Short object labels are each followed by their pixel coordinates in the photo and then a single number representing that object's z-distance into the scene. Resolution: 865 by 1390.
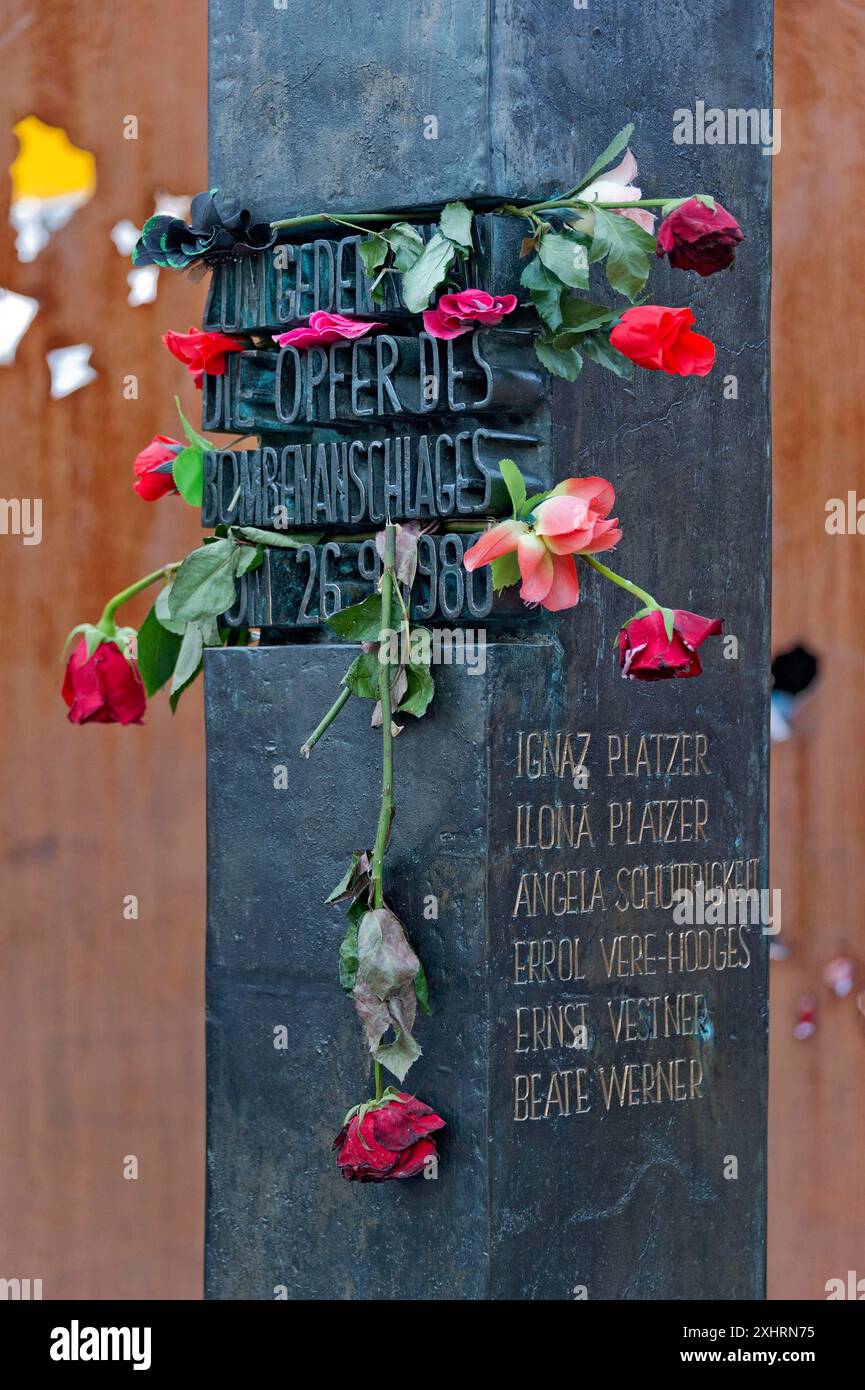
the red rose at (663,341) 2.36
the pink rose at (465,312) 2.42
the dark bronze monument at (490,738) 2.48
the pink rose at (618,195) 2.48
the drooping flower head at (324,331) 2.54
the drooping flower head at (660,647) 2.34
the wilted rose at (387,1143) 2.37
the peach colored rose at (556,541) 2.36
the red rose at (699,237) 2.34
